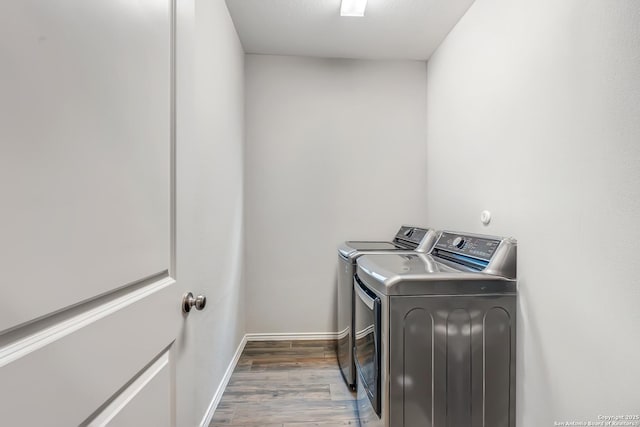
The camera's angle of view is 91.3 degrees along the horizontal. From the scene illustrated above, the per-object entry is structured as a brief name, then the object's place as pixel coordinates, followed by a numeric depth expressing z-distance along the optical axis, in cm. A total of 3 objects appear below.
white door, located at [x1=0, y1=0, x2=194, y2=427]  38
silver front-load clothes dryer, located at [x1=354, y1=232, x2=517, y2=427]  131
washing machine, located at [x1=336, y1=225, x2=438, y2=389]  198
